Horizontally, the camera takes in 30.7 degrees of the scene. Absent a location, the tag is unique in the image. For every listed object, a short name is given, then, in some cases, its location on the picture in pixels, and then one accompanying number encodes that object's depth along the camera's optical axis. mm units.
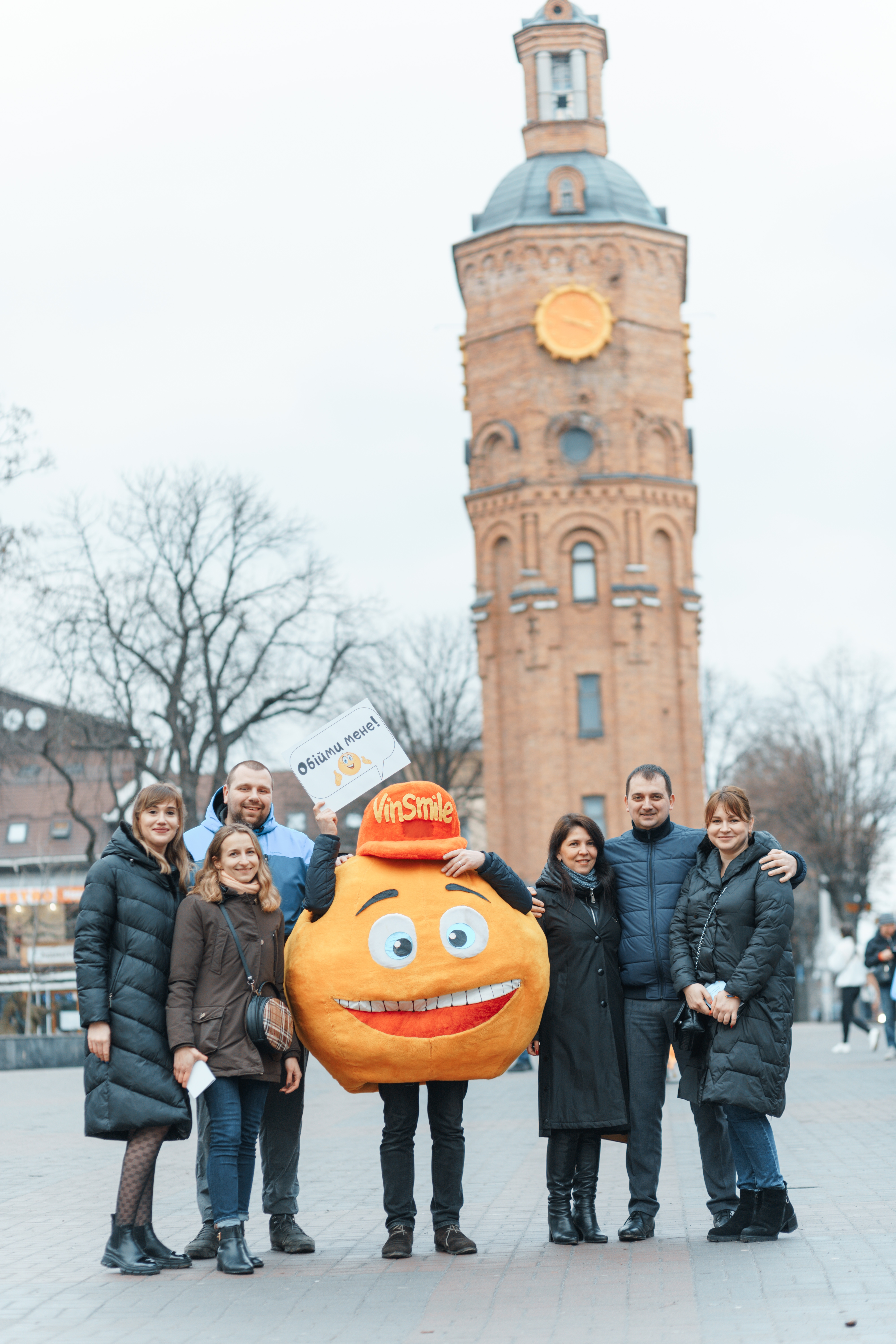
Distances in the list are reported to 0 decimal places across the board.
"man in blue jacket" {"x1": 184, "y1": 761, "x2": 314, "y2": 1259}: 7738
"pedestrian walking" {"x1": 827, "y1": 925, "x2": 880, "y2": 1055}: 21875
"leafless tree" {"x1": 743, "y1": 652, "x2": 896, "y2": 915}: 44875
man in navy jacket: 7574
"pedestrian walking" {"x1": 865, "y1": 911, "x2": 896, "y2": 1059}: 19719
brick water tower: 39531
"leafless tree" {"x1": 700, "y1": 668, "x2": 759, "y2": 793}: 58312
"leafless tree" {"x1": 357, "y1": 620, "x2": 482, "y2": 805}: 47250
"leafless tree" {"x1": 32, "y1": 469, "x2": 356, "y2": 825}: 32500
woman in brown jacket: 7098
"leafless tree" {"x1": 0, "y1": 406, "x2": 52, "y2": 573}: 24078
